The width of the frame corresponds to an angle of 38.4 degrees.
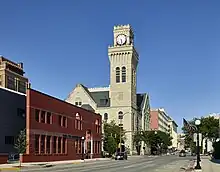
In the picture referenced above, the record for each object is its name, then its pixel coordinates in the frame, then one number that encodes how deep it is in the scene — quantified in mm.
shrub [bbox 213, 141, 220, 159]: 48654
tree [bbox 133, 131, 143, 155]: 103771
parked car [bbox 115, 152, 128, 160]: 60694
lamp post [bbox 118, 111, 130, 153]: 102270
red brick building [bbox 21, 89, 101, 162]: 44489
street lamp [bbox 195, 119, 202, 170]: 26819
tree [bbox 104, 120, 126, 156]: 74320
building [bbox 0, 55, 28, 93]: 112262
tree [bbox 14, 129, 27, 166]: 40579
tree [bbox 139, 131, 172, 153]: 106989
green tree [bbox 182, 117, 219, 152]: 73114
